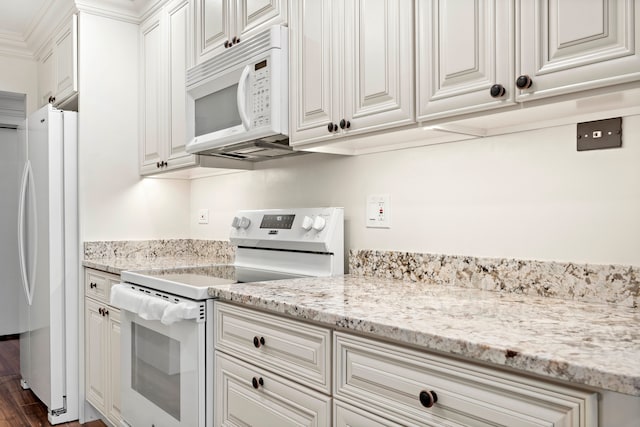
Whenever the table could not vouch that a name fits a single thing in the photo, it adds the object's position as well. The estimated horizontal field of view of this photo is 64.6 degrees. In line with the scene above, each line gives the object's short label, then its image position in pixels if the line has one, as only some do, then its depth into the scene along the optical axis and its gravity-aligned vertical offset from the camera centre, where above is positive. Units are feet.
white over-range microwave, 6.18 +1.52
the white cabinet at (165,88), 8.54 +2.28
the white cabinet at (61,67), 9.52 +3.04
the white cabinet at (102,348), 8.01 -2.24
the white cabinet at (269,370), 4.14 -1.43
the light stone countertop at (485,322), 2.59 -0.77
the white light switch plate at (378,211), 6.35 +0.02
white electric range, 5.52 -1.06
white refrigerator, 9.04 -0.81
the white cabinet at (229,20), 6.45 +2.64
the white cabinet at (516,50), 3.36 +1.22
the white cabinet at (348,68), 4.82 +1.53
